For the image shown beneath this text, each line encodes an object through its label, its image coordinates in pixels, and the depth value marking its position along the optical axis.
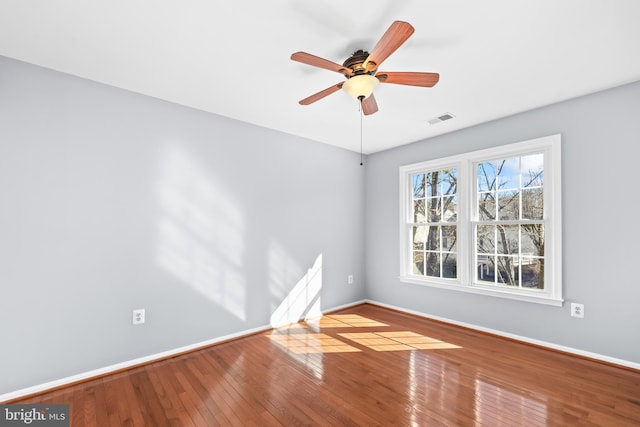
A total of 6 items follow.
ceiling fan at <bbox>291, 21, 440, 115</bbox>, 1.78
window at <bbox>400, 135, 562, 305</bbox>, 3.04
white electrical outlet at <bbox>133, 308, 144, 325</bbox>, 2.65
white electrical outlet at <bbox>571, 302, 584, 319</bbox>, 2.81
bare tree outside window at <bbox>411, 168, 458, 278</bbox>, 3.91
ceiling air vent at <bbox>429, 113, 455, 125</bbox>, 3.30
